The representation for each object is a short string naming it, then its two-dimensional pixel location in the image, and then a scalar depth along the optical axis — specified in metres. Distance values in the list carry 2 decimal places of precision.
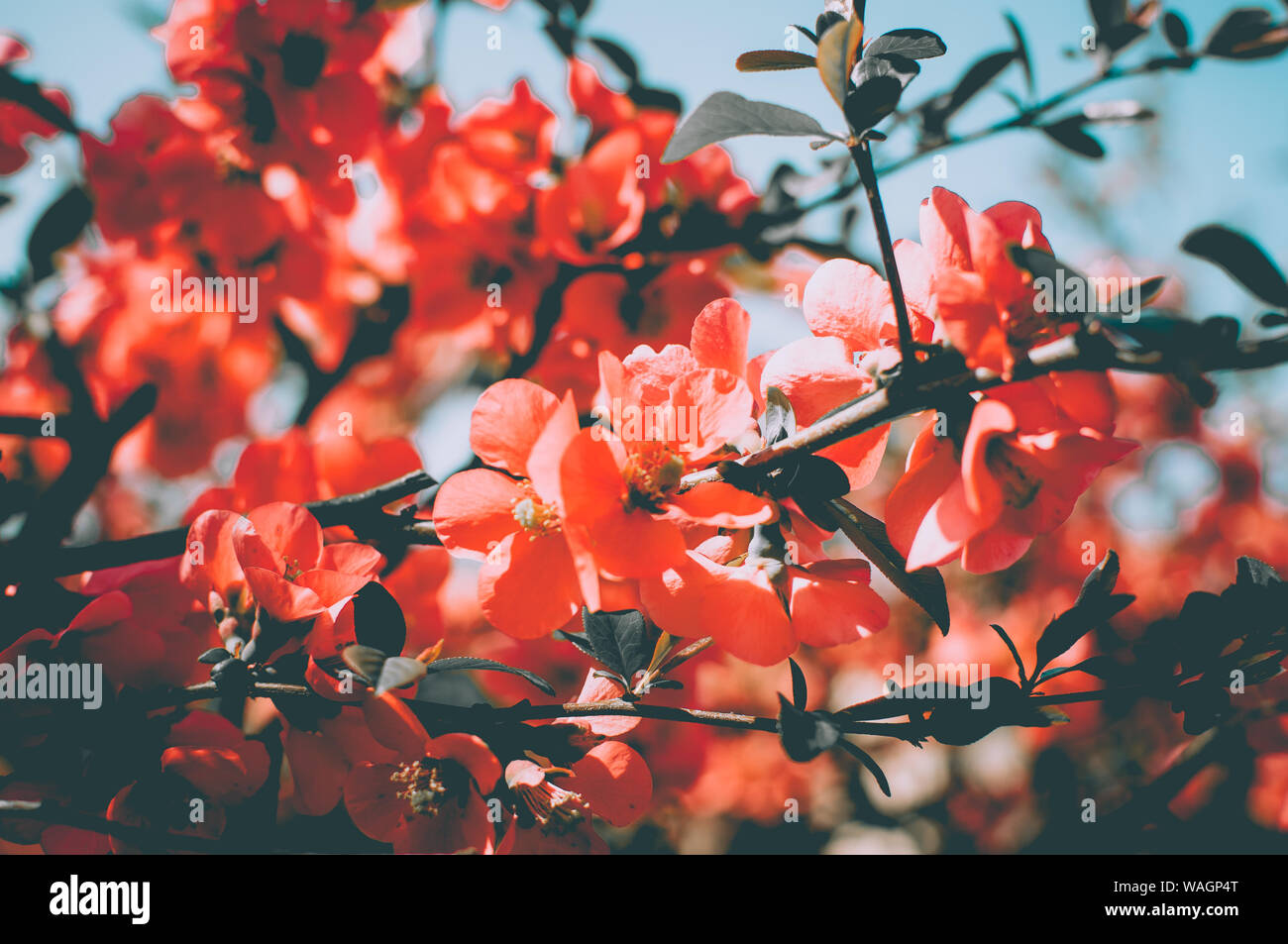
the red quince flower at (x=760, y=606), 0.25
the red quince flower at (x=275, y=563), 0.25
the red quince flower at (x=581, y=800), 0.26
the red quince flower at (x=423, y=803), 0.26
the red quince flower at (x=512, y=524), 0.25
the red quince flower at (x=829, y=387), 0.25
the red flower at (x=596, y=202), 0.34
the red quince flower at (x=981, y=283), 0.22
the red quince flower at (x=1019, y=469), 0.23
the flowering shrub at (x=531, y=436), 0.23
